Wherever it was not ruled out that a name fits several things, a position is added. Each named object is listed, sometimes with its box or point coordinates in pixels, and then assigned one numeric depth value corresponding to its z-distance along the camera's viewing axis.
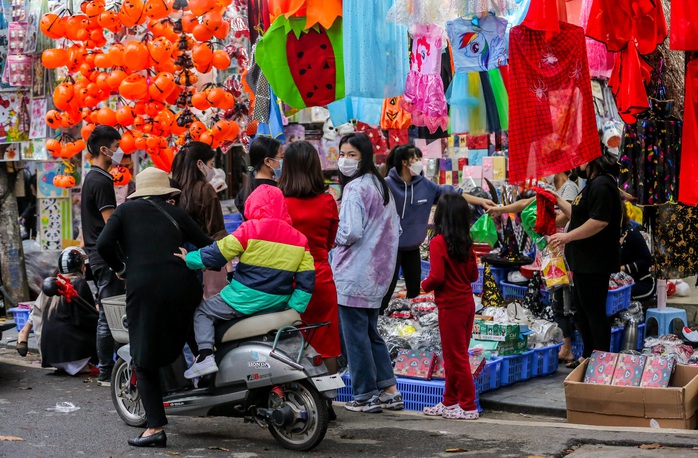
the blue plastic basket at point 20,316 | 21.41
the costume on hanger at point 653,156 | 14.71
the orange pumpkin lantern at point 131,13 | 19.87
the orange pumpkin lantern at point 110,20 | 20.17
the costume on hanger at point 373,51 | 15.62
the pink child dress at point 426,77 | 16.67
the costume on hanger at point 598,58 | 16.56
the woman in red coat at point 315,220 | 13.48
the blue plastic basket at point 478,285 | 20.86
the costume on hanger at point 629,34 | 13.13
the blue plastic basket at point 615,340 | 17.61
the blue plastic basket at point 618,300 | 17.55
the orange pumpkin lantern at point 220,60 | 20.78
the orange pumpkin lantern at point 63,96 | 21.22
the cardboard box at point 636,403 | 12.79
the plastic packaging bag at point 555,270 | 17.39
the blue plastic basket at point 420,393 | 14.52
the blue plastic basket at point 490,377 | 14.93
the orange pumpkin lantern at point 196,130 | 21.17
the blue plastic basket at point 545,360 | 16.48
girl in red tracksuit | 13.59
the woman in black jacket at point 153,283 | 11.91
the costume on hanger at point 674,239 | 16.05
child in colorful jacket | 12.15
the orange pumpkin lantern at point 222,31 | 20.47
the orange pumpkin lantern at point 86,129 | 21.74
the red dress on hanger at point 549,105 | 13.45
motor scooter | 11.87
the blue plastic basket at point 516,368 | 15.67
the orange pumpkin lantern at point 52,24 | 20.45
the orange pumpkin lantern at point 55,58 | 21.14
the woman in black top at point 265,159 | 14.24
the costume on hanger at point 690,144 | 13.08
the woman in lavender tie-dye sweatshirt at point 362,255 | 14.02
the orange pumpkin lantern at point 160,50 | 20.28
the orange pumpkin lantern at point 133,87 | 20.14
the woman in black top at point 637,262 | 18.67
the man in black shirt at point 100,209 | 16.41
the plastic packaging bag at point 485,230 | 19.75
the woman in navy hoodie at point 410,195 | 16.39
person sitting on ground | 17.56
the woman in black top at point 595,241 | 14.95
